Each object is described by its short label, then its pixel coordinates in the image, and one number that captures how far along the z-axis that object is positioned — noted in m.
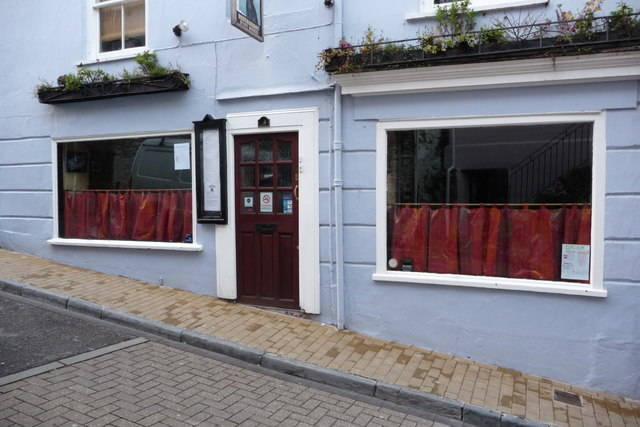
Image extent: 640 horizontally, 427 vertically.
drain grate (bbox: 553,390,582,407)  4.40
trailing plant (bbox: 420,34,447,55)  5.02
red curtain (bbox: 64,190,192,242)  6.92
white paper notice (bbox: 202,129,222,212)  6.32
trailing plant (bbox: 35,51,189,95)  6.61
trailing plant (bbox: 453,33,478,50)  4.91
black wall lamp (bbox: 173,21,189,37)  6.50
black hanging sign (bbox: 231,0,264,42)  5.07
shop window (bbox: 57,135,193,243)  6.89
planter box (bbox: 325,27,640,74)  4.51
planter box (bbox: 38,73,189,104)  6.44
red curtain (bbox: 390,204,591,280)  5.09
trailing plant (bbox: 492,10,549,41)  4.85
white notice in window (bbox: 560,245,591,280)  4.93
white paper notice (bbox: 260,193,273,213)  6.17
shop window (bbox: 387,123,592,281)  5.01
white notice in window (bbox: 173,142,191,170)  6.74
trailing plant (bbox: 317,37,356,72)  5.38
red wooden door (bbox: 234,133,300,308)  6.07
